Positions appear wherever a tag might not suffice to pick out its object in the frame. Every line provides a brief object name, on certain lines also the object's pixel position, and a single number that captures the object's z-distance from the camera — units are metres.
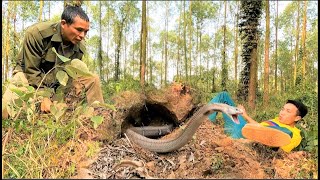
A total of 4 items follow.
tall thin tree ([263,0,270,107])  8.33
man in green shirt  2.66
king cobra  2.30
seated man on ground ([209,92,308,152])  2.25
